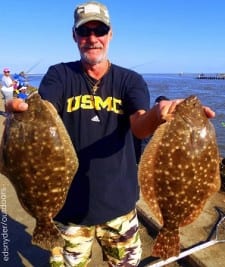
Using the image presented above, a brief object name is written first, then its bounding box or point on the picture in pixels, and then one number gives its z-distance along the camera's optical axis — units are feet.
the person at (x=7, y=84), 30.86
